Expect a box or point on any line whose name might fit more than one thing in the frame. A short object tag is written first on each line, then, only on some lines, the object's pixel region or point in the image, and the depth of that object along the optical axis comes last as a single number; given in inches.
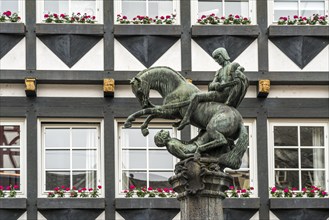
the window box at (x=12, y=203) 1160.8
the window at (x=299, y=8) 1221.7
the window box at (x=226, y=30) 1192.8
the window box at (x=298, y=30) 1197.1
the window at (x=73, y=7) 1206.7
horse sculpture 712.4
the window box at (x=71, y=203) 1163.3
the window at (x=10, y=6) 1205.7
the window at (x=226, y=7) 1216.8
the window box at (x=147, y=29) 1190.3
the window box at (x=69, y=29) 1186.0
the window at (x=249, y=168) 1192.2
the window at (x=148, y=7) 1213.7
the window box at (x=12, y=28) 1183.6
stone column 701.9
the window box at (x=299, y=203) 1173.7
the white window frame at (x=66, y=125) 1182.3
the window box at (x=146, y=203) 1167.0
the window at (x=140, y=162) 1189.1
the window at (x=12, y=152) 1181.1
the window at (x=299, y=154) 1198.3
